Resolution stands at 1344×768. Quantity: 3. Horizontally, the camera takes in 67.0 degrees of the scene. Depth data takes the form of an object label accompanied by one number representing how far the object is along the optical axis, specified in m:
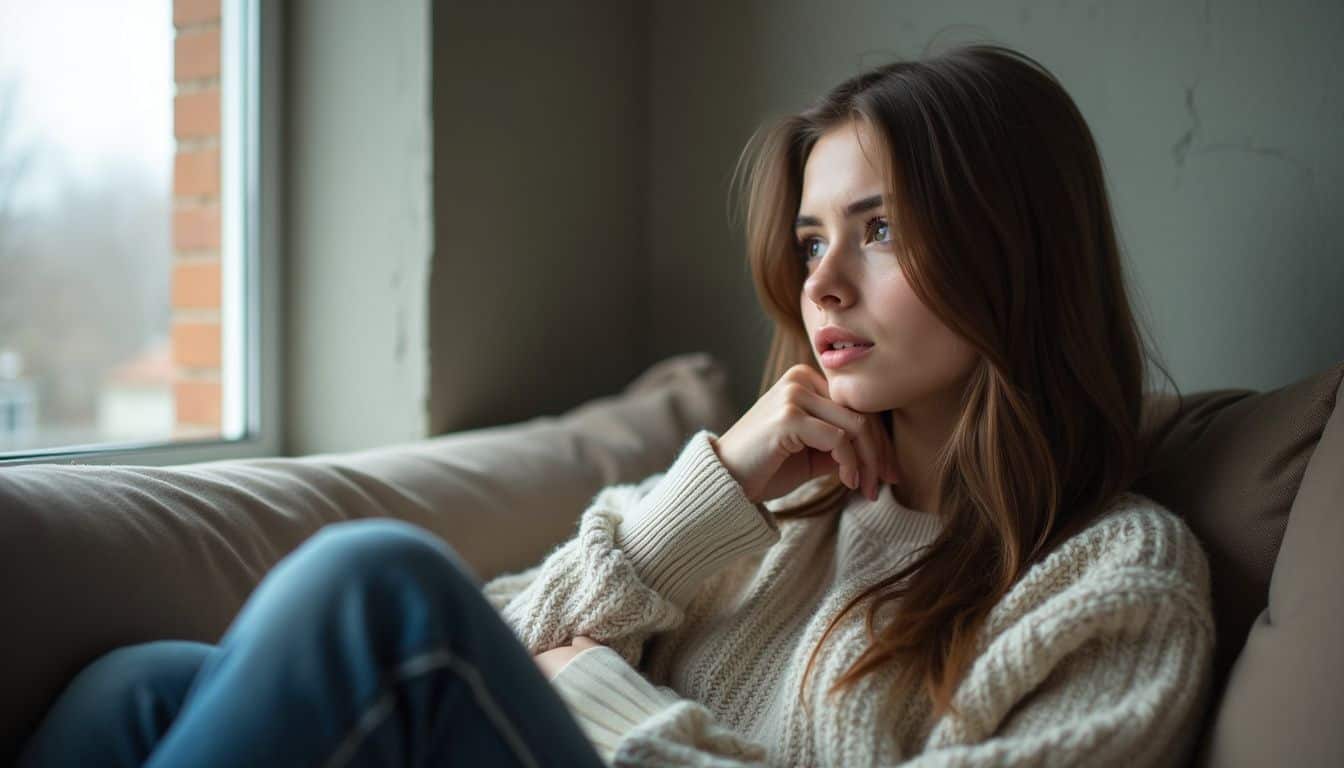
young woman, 0.69
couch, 0.82
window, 1.49
